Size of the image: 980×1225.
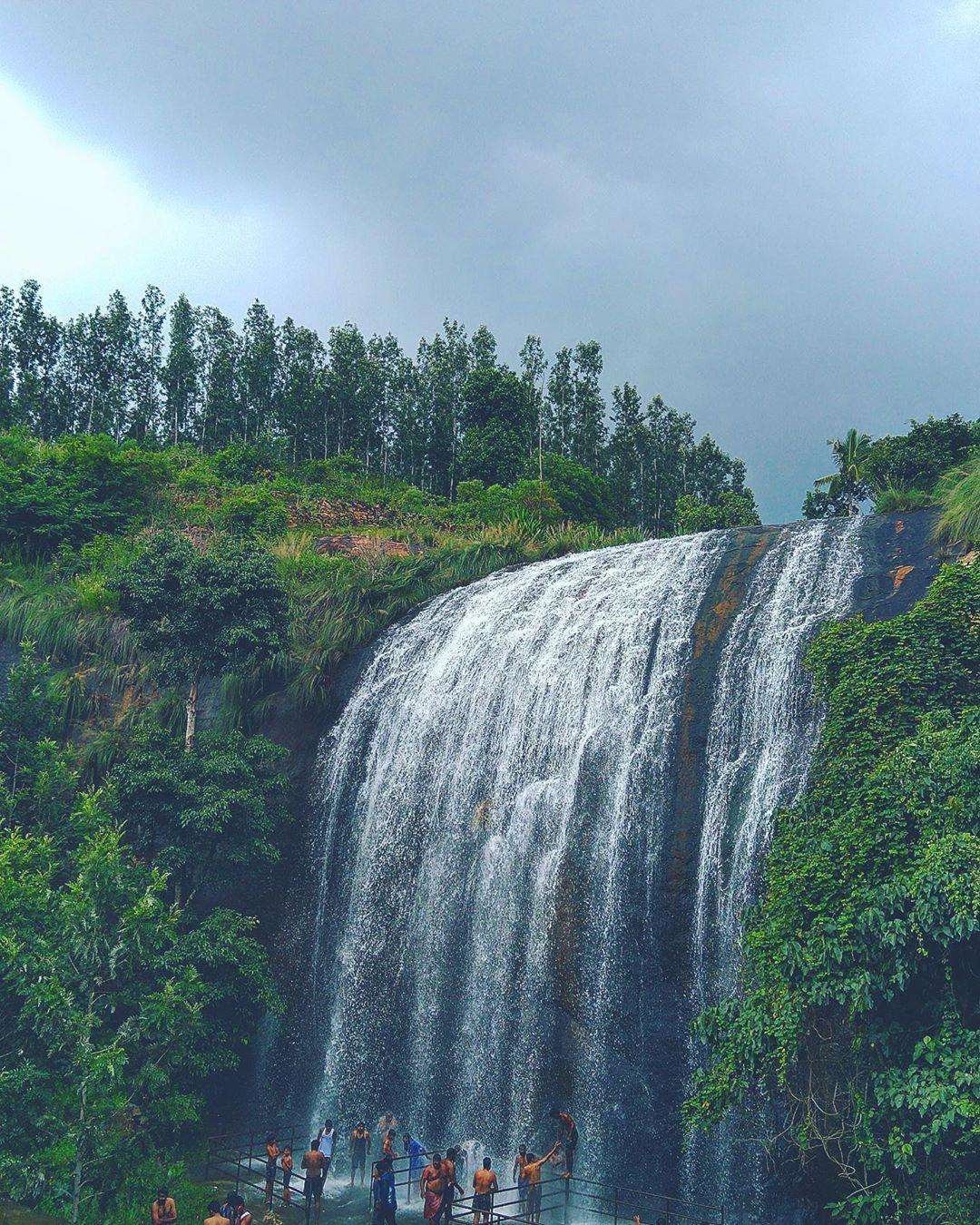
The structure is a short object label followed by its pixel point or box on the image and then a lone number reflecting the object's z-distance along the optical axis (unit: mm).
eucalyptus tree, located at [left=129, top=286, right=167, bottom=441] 69188
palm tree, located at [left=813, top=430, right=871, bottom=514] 44594
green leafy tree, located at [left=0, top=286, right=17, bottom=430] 63344
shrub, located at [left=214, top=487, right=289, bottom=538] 35844
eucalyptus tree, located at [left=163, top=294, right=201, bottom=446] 67125
